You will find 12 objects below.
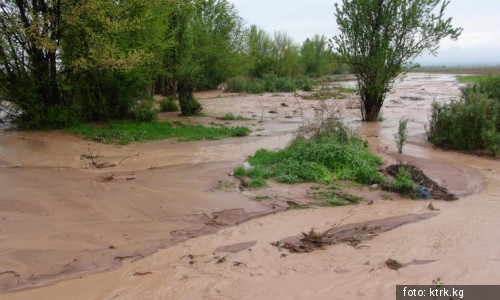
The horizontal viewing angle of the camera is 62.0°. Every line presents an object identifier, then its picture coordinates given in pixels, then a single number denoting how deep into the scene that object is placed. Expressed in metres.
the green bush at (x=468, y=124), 11.71
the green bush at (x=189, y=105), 18.23
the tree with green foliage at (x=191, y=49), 16.72
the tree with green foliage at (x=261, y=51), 46.51
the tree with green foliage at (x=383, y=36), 15.85
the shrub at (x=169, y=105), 19.75
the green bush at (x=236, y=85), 36.62
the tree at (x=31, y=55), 11.77
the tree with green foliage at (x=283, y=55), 49.19
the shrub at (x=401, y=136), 11.51
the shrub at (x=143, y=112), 15.23
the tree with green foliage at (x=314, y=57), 58.16
